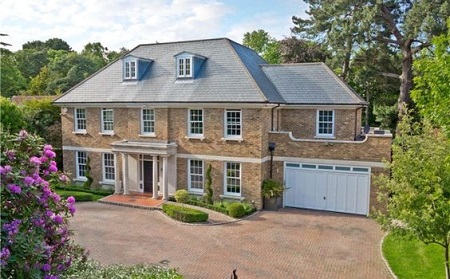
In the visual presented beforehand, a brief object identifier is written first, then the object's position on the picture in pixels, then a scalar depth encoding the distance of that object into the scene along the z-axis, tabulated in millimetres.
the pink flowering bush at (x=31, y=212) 6355
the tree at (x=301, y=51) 42625
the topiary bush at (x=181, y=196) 22000
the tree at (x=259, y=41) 66875
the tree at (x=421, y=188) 10477
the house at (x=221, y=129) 22031
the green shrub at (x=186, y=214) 20000
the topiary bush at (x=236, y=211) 20844
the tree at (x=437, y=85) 10562
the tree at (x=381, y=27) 31781
